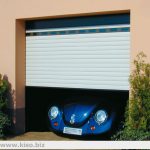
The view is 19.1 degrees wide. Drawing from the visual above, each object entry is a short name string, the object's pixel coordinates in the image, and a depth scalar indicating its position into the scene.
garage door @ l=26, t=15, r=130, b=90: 8.52
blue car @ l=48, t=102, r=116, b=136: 8.52
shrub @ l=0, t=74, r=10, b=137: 9.21
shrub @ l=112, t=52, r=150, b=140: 7.47
